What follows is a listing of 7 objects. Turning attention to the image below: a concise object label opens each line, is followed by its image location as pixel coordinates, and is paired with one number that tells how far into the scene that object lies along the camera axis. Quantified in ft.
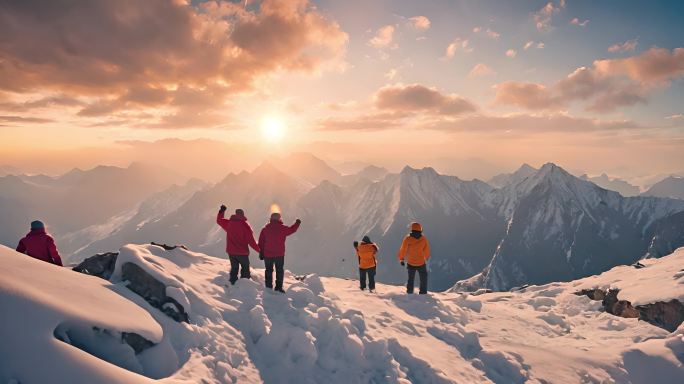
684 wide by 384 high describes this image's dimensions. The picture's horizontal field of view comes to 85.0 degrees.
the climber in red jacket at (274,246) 45.70
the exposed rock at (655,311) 63.87
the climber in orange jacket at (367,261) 62.82
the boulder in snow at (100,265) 36.29
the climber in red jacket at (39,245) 36.06
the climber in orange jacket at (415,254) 57.36
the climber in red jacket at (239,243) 44.89
